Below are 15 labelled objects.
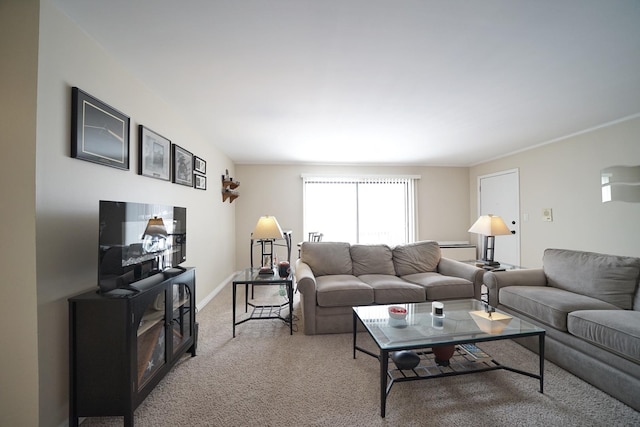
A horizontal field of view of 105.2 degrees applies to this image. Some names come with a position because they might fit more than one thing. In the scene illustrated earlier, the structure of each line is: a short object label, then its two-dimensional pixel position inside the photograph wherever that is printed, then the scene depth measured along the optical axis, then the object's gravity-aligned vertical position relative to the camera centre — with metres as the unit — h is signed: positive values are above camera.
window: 5.30 +0.20
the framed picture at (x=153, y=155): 2.08 +0.59
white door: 4.39 +0.21
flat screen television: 1.39 -0.16
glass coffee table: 1.57 -0.81
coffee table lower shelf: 1.47 -1.10
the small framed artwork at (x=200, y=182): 3.20 +0.49
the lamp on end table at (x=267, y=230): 2.68 -0.14
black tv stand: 1.34 -0.75
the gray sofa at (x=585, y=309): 1.57 -0.74
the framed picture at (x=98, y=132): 1.45 +0.58
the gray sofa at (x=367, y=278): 2.53 -0.73
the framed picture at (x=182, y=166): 2.64 +0.60
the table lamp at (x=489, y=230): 2.82 -0.17
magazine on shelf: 1.90 -1.09
